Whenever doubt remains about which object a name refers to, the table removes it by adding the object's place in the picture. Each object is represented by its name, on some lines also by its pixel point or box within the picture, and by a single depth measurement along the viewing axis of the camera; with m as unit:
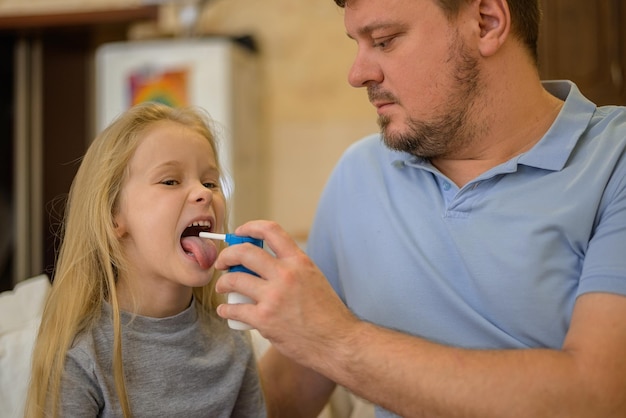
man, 0.98
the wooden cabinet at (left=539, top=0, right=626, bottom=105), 2.66
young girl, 1.12
